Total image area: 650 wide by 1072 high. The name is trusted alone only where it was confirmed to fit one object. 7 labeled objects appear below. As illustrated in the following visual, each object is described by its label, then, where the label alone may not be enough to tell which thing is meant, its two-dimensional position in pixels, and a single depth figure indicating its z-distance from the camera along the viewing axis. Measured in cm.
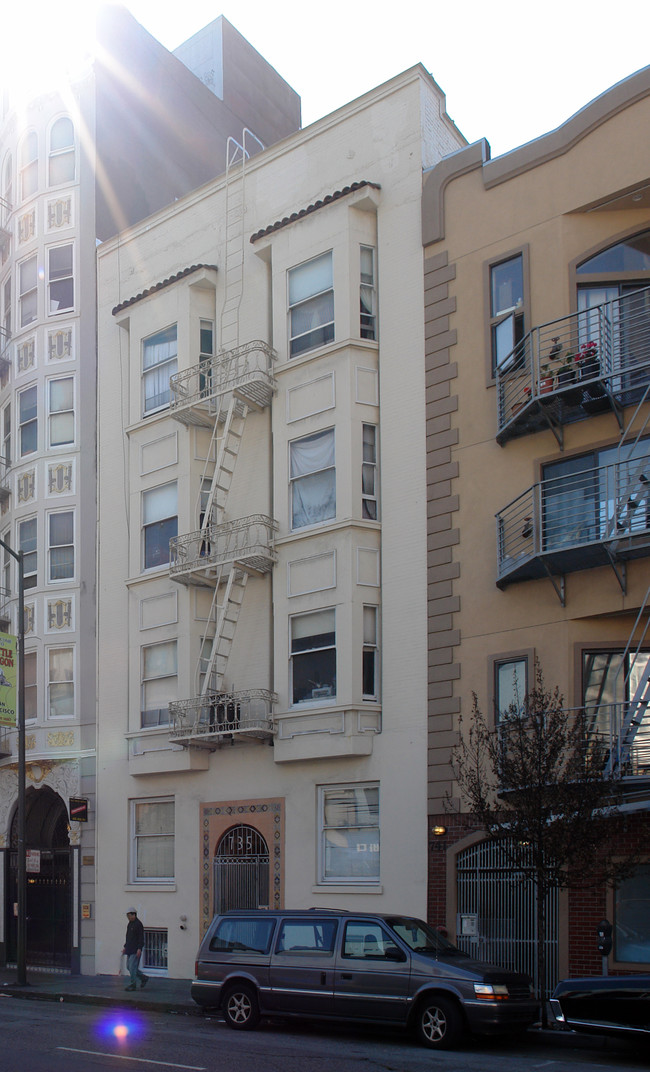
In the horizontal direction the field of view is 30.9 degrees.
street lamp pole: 2336
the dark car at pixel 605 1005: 1249
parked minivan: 1384
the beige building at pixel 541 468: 1802
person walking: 2167
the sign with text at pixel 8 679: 2506
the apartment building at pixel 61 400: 2762
